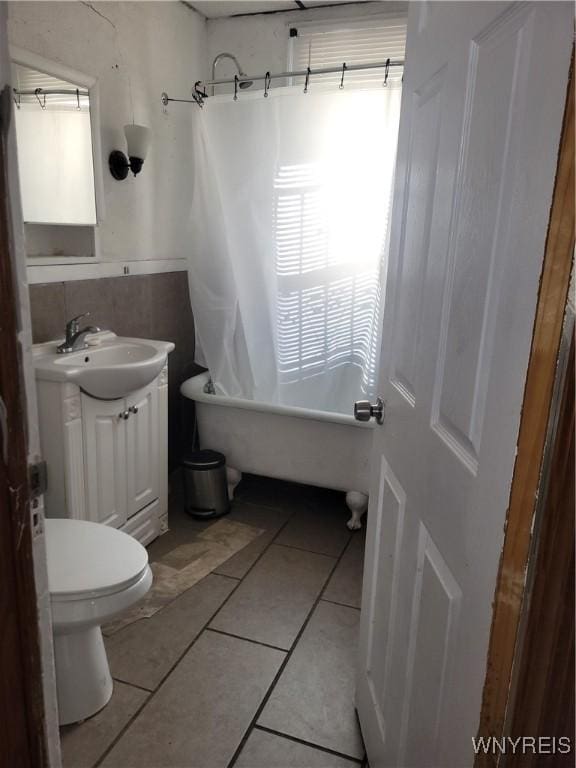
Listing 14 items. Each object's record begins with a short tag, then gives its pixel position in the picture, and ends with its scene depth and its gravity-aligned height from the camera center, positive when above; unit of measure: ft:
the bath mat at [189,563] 6.63 -4.40
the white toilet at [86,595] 4.62 -3.03
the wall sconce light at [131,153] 7.77 +1.31
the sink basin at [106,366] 6.12 -1.46
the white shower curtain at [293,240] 7.89 +0.15
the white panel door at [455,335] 2.11 -0.40
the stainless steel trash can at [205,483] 8.70 -3.81
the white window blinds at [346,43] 8.98 +3.54
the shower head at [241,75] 8.49 +2.79
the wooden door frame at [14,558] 2.16 -1.42
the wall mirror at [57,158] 6.48 +1.07
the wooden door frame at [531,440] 1.81 -0.65
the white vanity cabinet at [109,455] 6.19 -2.65
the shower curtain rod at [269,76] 7.41 +2.53
